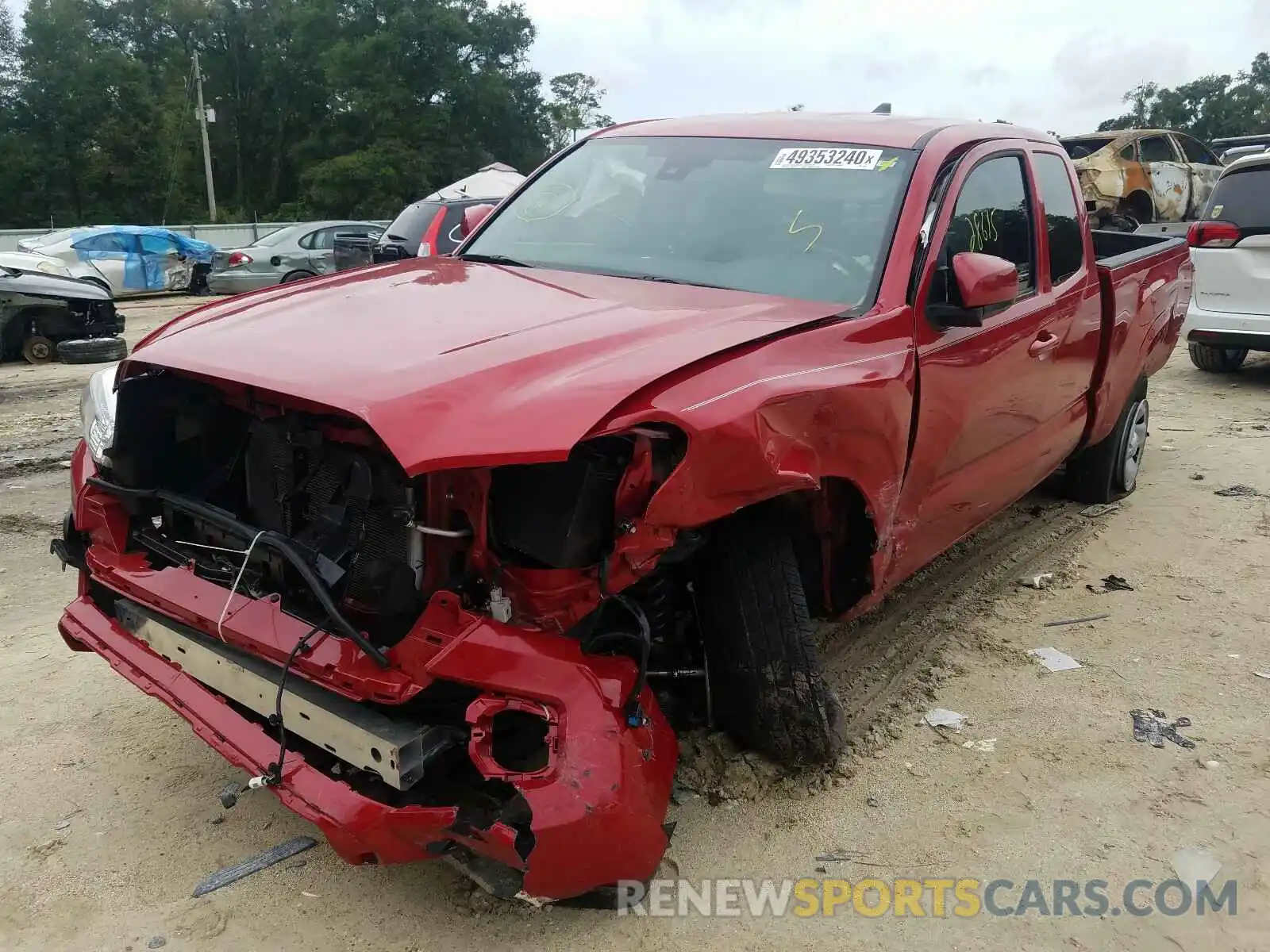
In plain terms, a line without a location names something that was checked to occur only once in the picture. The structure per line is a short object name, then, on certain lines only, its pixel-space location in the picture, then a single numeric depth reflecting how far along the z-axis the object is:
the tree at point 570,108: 56.16
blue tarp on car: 17.55
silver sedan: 16.03
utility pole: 38.52
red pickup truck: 2.20
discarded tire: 10.62
